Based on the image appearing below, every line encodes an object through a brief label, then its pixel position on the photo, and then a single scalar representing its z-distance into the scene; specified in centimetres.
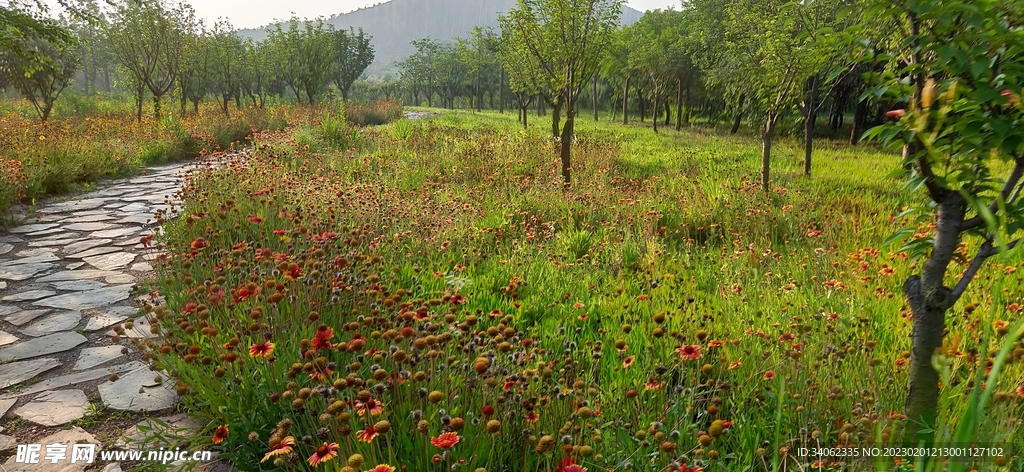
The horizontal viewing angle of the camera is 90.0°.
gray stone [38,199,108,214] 667
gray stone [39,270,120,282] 439
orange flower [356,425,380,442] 140
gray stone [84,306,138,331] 354
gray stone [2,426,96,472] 214
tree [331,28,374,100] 4078
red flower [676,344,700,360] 190
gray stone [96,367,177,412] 260
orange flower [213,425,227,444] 172
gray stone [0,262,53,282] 441
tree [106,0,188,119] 1619
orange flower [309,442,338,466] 142
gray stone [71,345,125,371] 305
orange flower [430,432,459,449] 137
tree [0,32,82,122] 1557
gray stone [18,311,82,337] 347
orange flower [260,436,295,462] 144
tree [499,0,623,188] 807
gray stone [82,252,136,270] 465
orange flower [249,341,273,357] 189
